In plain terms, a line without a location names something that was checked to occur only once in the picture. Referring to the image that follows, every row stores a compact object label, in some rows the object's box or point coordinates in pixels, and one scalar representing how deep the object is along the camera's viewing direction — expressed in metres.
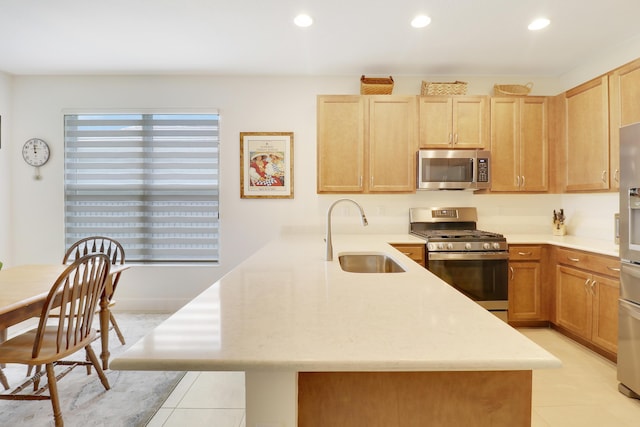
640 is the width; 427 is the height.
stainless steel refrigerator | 2.14
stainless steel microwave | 3.36
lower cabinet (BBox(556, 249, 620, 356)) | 2.55
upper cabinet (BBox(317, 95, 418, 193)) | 3.43
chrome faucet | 1.99
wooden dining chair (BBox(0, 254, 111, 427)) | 1.83
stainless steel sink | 2.41
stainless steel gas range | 3.09
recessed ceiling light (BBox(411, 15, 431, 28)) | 2.59
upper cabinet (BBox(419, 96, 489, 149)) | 3.43
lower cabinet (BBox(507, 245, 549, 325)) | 3.22
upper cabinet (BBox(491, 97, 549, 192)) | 3.46
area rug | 1.98
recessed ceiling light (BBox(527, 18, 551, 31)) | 2.62
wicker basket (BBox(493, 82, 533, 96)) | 3.57
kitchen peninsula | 0.75
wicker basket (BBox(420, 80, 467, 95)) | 3.45
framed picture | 3.79
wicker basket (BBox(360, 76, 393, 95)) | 3.47
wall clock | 3.81
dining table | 1.79
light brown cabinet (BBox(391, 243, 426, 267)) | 3.15
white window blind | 3.86
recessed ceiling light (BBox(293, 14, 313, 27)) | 2.59
